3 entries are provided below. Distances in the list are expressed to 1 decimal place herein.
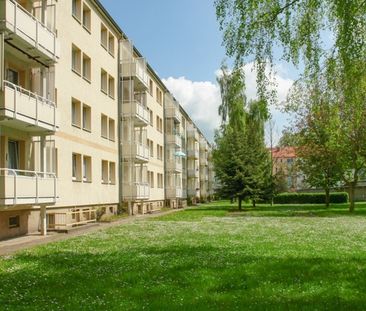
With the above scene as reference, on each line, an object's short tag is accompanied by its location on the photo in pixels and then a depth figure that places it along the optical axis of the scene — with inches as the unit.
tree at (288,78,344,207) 1723.7
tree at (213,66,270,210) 1913.1
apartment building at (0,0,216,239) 751.1
